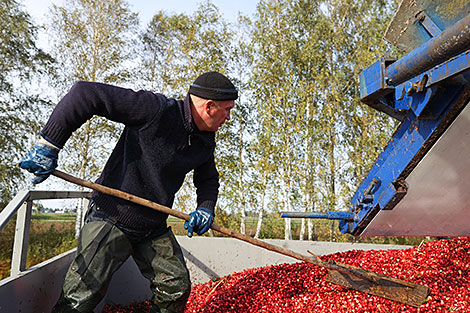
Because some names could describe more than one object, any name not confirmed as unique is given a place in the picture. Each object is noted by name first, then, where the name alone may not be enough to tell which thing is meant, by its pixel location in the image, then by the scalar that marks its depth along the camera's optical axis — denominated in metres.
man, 1.70
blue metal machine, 1.51
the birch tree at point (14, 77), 7.62
